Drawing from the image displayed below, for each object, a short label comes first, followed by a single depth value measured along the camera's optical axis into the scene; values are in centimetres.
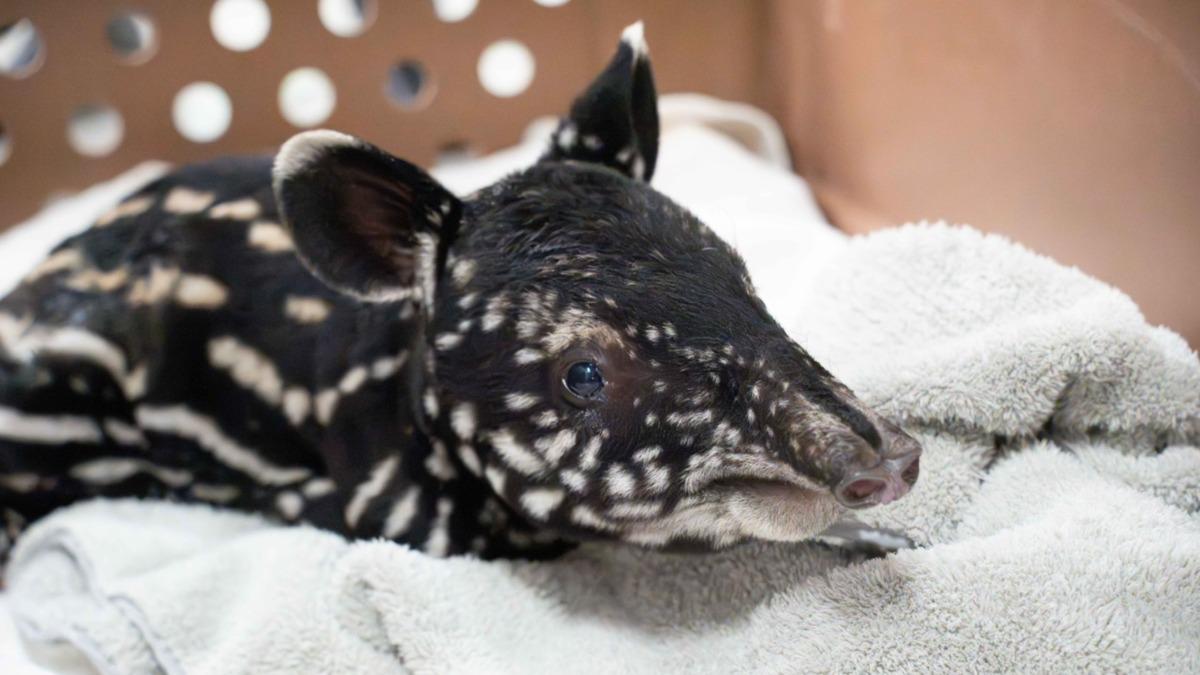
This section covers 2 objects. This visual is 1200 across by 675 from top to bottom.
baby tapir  76
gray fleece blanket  78
